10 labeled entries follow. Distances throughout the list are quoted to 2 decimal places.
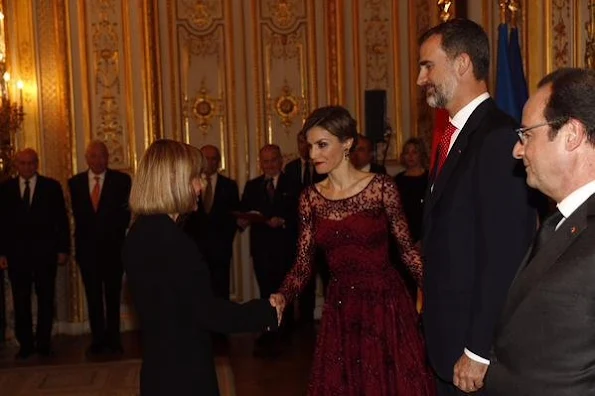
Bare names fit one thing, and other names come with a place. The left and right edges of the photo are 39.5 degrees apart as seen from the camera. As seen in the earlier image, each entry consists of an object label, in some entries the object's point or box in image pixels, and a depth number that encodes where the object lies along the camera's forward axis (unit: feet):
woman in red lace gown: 12.10
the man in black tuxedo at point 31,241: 22.54
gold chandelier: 24.66
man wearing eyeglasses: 5.80
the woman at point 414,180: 22.02
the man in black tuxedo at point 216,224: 23.58
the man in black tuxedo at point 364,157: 22.49
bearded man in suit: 8.35
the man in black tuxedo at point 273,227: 23.03
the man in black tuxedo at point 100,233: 22.90
